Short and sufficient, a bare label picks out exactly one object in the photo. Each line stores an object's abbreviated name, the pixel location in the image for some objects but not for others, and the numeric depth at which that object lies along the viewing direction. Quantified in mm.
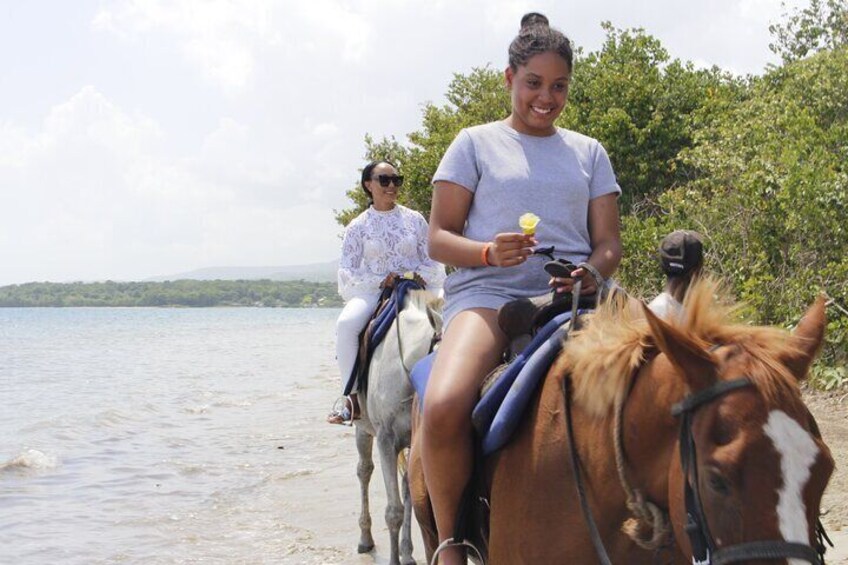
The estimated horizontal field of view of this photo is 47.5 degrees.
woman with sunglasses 7664
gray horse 6648
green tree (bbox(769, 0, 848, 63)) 30797
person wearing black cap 6445
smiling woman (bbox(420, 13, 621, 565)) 3354
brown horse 2164
